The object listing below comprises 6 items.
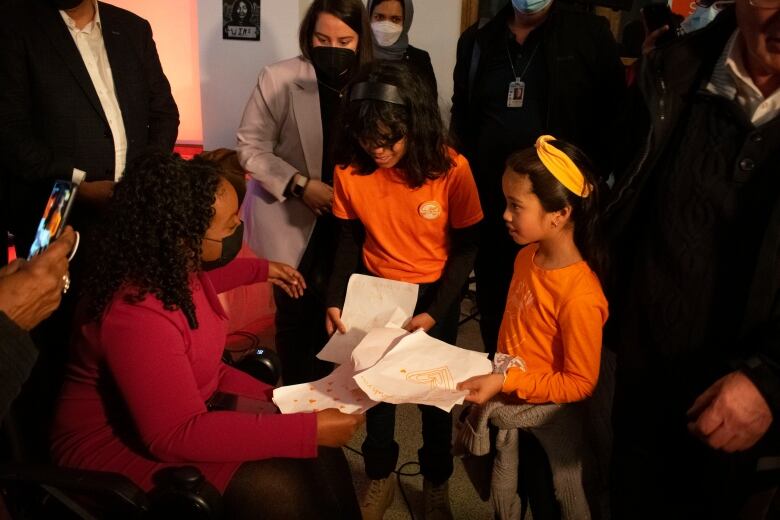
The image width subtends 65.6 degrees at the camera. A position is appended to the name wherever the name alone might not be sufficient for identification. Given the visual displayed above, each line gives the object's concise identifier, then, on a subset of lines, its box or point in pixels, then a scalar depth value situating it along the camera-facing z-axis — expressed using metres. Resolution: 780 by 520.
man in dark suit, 2.00
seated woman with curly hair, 1.29
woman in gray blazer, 2.11
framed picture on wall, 3.76
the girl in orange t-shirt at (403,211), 1.79
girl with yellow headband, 1.44
